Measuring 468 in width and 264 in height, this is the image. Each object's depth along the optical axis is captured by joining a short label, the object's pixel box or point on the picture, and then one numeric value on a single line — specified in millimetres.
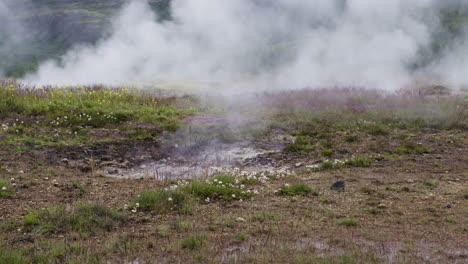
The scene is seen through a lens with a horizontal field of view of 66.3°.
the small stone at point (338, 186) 5924
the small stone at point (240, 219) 4676
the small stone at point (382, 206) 5141
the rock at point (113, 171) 7116
